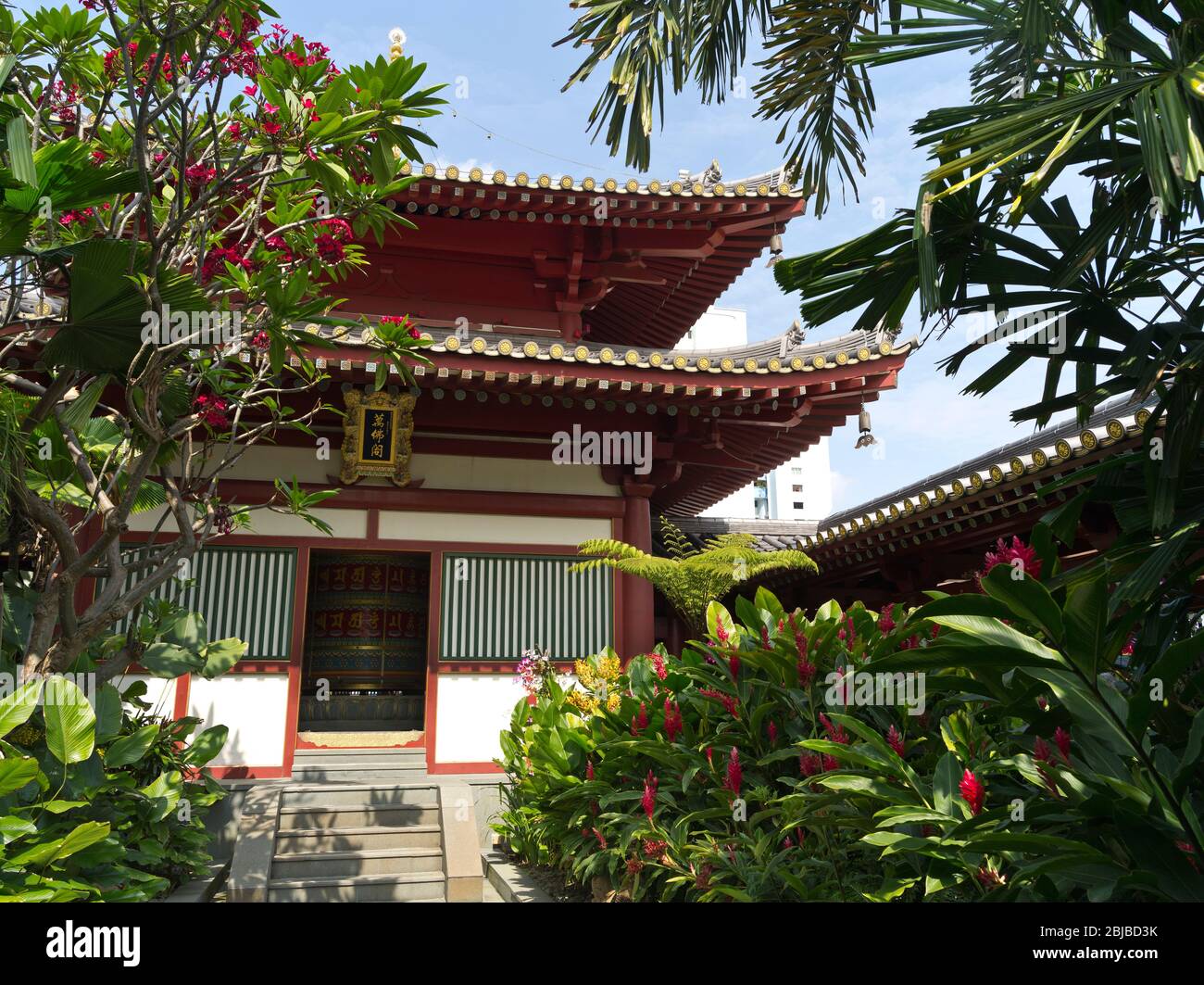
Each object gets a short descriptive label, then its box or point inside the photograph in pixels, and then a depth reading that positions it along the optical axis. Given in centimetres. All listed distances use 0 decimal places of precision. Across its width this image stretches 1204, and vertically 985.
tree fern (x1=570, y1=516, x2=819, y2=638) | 710
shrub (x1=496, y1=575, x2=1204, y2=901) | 252
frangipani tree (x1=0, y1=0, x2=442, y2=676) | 367
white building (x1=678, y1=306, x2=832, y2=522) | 4944
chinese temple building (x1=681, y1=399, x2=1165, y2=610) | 549
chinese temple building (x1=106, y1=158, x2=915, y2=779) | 766
